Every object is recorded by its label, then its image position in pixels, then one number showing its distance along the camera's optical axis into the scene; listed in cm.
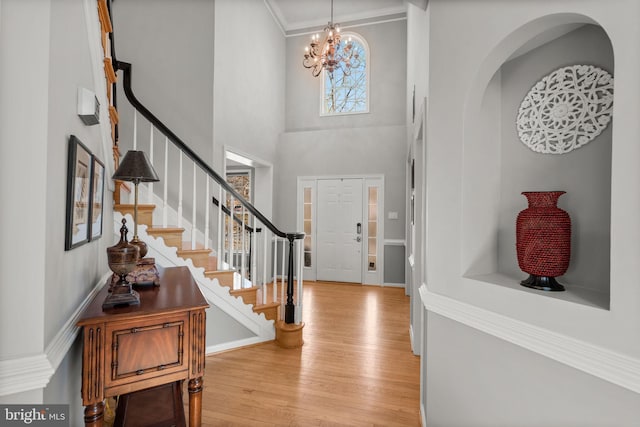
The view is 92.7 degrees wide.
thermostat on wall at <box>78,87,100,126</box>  142
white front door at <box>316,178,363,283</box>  586
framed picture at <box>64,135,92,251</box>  129
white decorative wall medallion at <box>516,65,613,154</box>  126
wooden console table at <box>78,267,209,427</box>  130
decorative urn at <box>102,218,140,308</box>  145
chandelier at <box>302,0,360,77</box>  482
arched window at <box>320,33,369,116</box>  612
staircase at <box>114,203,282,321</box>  280
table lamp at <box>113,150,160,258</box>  170
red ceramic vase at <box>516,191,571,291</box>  126
